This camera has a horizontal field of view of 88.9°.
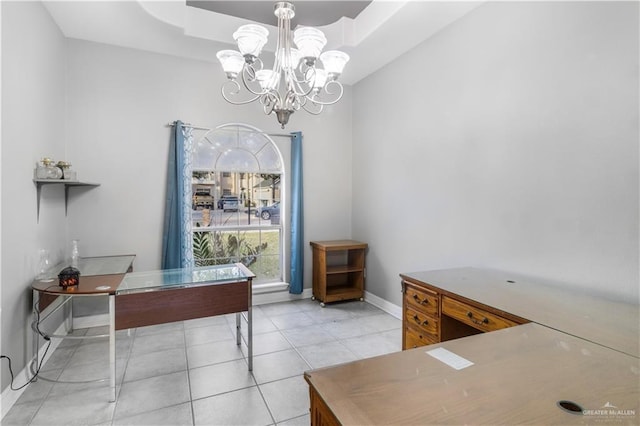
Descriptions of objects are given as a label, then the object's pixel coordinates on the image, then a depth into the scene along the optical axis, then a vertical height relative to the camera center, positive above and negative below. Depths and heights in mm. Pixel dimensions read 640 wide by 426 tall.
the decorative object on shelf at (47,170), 2600 +342
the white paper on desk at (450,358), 1182 -547
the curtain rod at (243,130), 3753 +1039
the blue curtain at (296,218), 4332 -65
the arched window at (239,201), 4055 +161
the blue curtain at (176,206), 3695 +75
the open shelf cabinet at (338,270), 4242 -753
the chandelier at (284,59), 2125 +1085
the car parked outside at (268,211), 4392 +28
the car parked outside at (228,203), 4152 +128
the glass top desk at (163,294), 2256 -596
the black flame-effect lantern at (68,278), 2358 -479
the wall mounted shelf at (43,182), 2592 +245
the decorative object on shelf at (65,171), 2803 +360
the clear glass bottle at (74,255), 2956 -388
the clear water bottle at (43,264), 2633 -433
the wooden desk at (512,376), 915 -551
